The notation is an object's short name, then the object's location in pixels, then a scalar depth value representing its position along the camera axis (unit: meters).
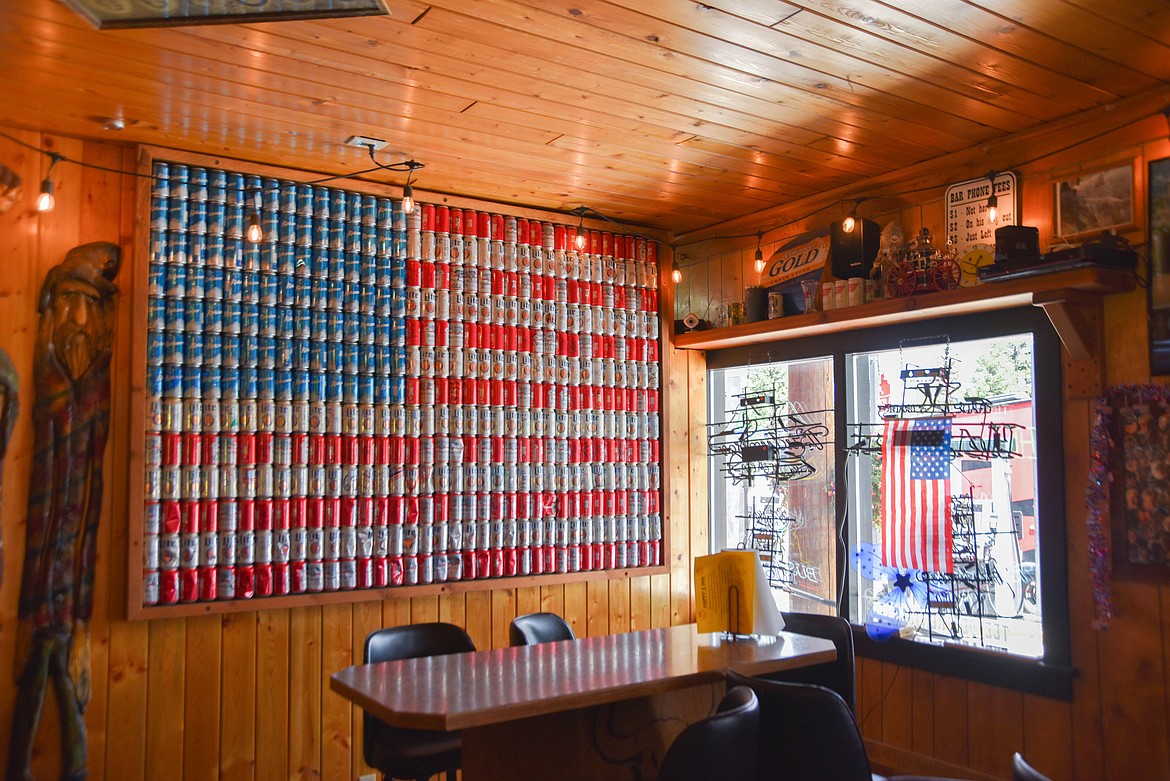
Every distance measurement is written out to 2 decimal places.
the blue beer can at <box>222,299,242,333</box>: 3.90
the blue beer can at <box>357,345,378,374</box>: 4.20
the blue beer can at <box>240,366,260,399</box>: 3.93
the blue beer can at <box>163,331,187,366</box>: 3.77
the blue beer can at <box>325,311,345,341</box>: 4.13
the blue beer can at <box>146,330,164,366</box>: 3.73
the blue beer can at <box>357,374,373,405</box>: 4.20
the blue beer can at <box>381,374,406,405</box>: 4.26
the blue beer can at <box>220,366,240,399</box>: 3.88
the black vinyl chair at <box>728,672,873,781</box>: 2.35
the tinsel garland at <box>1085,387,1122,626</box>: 3.33
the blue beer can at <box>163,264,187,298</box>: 3.79
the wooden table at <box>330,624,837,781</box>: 2.32
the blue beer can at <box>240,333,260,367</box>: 3.93
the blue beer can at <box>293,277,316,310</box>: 4.07
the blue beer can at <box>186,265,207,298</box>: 3.84
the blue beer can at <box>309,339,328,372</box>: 4.09
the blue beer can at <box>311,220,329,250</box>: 4.14
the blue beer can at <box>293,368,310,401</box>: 4.05
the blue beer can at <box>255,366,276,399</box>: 3.96
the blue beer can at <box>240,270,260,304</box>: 3.95
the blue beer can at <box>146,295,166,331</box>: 3.74
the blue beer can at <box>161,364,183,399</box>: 3.76
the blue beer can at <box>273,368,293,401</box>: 4.00
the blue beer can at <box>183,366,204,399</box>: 3.80
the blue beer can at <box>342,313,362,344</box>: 4.17
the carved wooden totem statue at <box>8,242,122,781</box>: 3.42
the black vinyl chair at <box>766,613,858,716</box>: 3.27
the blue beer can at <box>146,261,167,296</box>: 3.74
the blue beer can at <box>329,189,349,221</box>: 4.18
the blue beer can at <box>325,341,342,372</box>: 4.12
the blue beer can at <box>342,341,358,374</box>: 4.16
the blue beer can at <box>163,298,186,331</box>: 3.78
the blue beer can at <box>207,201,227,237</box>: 3.91
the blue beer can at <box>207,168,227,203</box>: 3.92
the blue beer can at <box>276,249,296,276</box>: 4.04
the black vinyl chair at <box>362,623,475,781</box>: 3.07
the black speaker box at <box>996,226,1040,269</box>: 3.40
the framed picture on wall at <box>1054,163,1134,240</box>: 3.33
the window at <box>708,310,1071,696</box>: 3.62
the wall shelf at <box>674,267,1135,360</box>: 3.24
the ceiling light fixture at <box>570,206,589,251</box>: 4.63
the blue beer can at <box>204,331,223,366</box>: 3.85
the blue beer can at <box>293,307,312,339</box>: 4.06
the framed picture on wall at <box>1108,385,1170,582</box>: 3.18
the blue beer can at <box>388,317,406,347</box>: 4.27
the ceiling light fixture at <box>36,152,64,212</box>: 3.44
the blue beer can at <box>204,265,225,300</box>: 3.88
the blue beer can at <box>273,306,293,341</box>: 4.02
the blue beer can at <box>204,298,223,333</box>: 3.87
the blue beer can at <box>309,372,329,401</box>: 4.08
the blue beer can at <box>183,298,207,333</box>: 3.82
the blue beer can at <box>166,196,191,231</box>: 3.81
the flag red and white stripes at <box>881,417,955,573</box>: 3.95
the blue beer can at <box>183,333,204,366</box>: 3.81
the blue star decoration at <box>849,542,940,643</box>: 4.03
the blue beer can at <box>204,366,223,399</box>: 3.85
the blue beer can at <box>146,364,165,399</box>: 3.72
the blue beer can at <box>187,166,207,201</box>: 3.87
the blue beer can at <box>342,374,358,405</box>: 4.15
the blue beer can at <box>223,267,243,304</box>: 3.92
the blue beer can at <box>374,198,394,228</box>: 4.30
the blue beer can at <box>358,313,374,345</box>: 4.21
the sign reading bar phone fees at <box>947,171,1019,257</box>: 3.71
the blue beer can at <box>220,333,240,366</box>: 3.89
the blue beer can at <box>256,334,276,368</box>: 3.97
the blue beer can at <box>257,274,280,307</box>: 3.99
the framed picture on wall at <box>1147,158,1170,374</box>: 3.20
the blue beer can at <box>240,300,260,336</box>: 3.94
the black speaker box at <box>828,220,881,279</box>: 4.21
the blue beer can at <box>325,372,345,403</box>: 4.12
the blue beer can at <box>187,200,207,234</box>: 3.86
